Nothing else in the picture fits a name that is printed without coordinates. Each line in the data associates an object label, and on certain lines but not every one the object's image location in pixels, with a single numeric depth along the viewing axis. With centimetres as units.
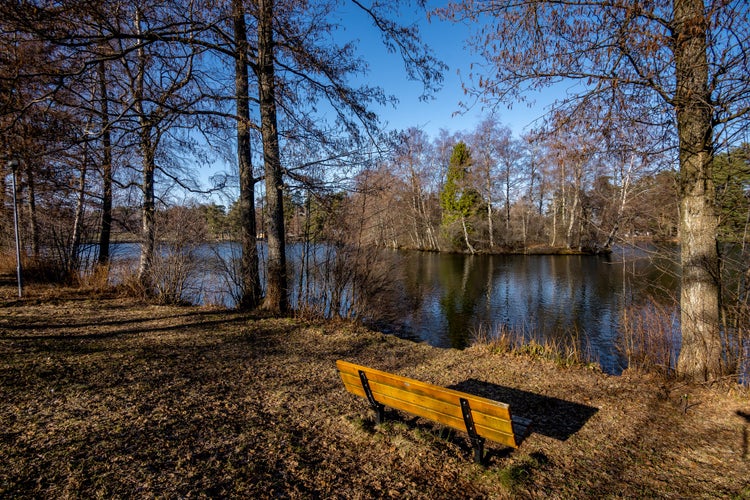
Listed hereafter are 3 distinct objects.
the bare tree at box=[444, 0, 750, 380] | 414
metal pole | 779
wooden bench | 270
